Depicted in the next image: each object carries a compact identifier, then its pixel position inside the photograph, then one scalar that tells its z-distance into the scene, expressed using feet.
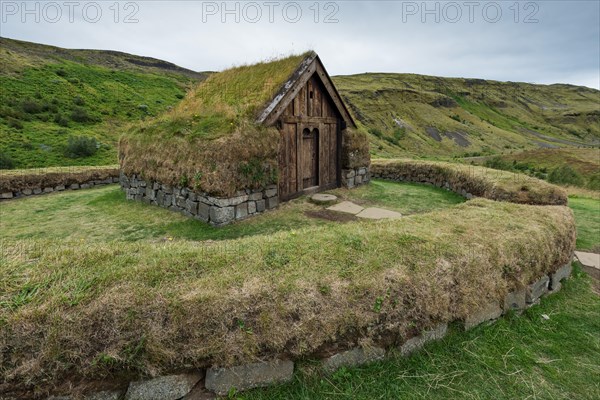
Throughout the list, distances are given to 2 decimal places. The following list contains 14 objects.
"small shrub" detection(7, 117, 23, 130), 86.38
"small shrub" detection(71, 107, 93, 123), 105.50
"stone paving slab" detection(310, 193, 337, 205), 35.94
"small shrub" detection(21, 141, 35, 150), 76.94
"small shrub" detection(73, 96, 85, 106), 117.21
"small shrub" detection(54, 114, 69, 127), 98.99
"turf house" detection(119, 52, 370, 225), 28.17
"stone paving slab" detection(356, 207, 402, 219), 30.45
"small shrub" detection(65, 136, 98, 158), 77.87
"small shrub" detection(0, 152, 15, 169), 65.46
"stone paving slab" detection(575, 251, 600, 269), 20.76
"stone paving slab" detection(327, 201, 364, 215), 32.60
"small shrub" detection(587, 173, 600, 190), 80.33
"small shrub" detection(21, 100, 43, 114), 98.93
